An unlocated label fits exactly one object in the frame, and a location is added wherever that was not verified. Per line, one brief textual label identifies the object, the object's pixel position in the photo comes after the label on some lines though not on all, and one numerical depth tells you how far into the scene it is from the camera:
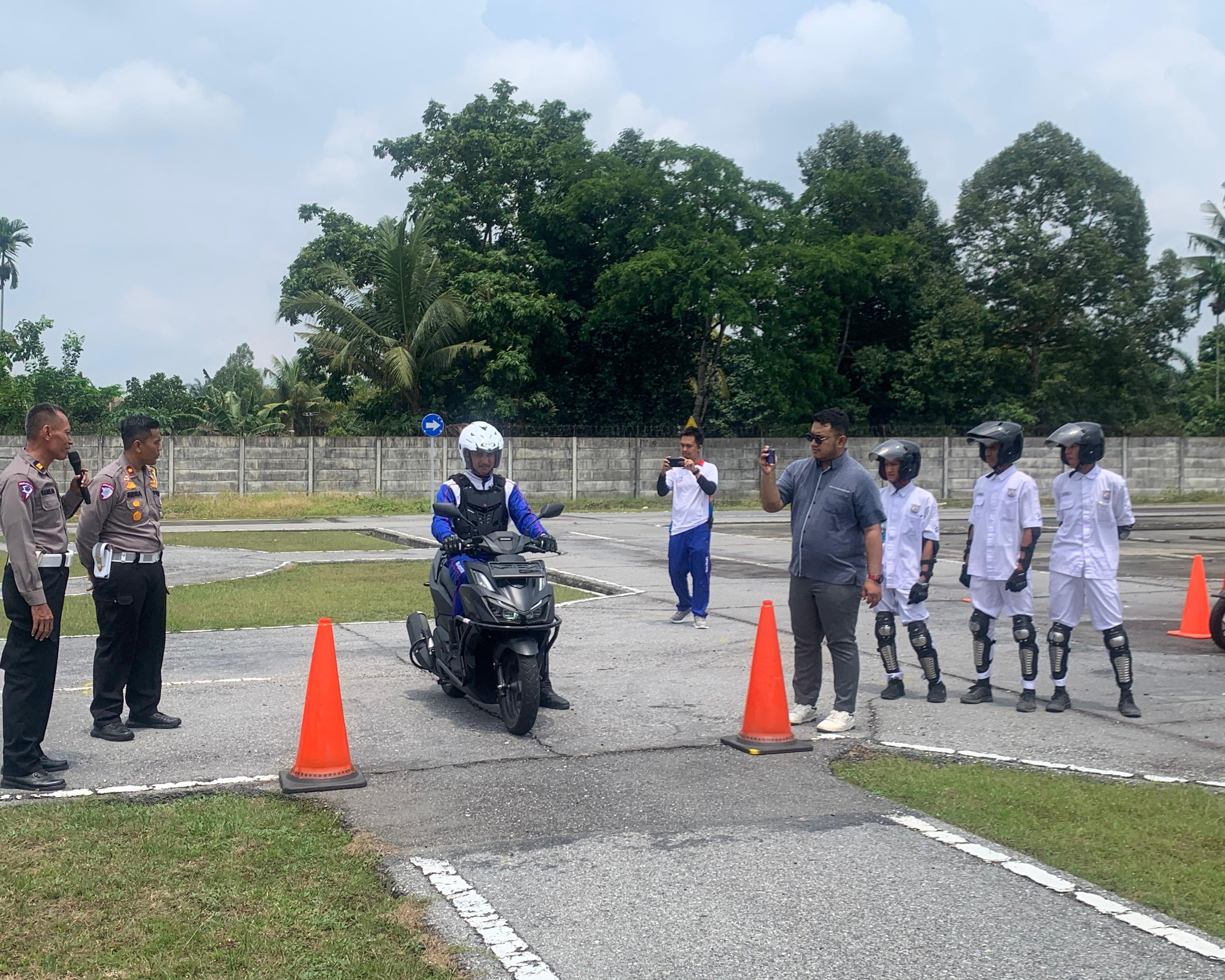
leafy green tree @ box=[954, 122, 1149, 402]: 37.97
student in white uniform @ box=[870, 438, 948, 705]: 8.30
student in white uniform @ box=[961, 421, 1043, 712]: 7.96
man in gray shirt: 7.18
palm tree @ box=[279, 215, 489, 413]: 35.69
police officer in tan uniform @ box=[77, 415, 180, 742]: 6.80
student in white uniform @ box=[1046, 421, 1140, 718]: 7.92
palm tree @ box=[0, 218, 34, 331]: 68.62
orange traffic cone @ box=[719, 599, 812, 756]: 6.66
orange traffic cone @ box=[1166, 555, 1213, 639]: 11.23
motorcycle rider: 7.54
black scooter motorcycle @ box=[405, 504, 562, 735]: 6.92
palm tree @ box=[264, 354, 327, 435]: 48.38
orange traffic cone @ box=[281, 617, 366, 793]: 5.82
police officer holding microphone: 5.78
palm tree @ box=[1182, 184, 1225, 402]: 58.31
